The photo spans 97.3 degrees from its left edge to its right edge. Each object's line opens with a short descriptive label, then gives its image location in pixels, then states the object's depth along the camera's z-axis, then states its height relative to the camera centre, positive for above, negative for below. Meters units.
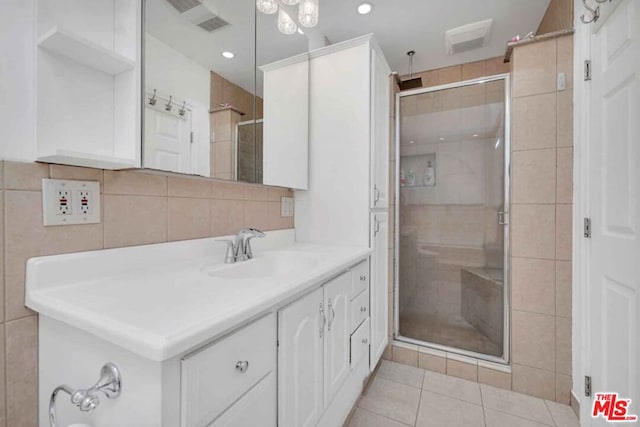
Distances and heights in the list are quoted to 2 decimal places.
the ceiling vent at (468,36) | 1.98 +1.29
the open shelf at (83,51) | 0.71 +0.43
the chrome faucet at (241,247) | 1.17 -0.15
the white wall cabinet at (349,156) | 1.55 +0.32
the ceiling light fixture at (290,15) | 1.50 +1.08
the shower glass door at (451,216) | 1.97 -0.03
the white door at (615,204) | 1.01 +0.03
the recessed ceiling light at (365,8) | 1.80 +1.32
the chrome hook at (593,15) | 1.19 +0.85
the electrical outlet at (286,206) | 1.67 +0.03
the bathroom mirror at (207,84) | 0.95 +0.51
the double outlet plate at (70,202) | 0.75 +0.02
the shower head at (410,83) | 2.24 +1.04
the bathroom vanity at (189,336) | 0.50 -0.28
